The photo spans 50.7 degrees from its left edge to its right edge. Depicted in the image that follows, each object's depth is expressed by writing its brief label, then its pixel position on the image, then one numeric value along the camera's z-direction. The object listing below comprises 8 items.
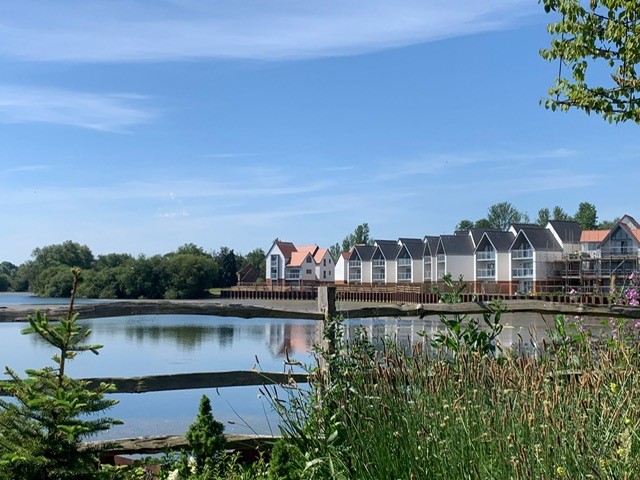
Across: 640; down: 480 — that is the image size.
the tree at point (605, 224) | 103.29
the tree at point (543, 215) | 108.19
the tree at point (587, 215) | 100.00
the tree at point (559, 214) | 105.62
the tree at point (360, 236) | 110.25
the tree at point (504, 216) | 104.81
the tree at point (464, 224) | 107.81
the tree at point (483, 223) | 104.12
